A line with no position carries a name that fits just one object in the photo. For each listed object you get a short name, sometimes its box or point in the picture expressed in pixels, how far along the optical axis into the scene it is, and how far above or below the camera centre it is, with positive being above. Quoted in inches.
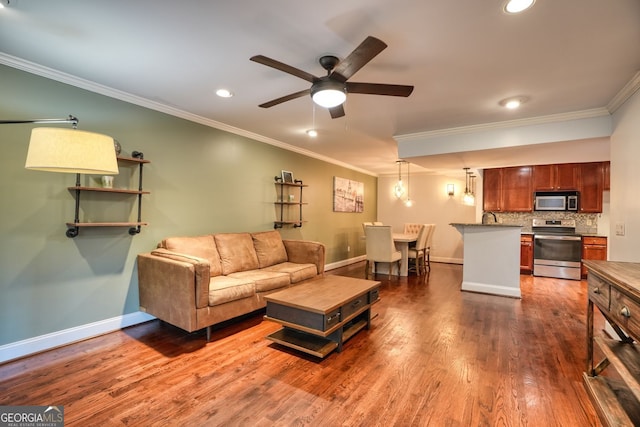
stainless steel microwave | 215.9 +17.9
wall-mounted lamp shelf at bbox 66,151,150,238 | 102.1 +7.0
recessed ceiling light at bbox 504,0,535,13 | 62.7 +48.4
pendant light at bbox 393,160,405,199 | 234.7 +24.5
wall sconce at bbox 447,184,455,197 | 280.2 +30.5
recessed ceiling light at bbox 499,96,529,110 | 114.4 +49.8
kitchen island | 165.8 -21.6
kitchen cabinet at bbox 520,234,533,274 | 225.5 -23.8
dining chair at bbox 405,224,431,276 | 223.0 -23.2
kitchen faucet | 247.3 +5.3
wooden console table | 55.8 -29.2
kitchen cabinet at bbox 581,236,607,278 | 203.3 -16.2
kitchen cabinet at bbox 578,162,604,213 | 208.1 +28.0
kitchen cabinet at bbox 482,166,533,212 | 230.4 +27.5
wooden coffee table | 93.0 -33.3
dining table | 217.4 -24.4
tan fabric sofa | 102.3 -26.4
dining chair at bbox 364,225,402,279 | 201.9 -18.7
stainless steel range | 209.8 -18.8
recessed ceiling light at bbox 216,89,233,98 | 112.1 +48.6
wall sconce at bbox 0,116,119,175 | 62.8 +13.5
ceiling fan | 68.3 +37.1
